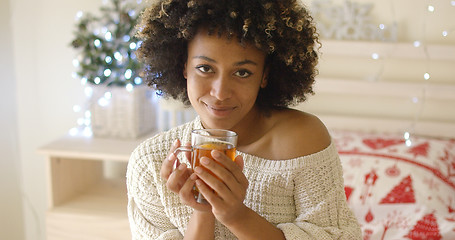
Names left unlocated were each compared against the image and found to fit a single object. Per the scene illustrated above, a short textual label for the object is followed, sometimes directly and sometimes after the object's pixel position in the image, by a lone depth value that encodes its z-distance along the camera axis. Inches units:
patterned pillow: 67.7
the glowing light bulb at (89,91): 90.0
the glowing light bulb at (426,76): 91.0
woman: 40.4
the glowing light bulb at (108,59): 87.0
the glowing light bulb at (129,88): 88.0
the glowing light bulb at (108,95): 88.9
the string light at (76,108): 102.7
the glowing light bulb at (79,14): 99.6
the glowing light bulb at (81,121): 98.3
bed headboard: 90.0
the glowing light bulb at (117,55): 87.5
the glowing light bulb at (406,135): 86.4
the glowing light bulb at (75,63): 98.0
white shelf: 85.1
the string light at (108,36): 88.0
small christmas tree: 87.0
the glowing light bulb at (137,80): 89.1
